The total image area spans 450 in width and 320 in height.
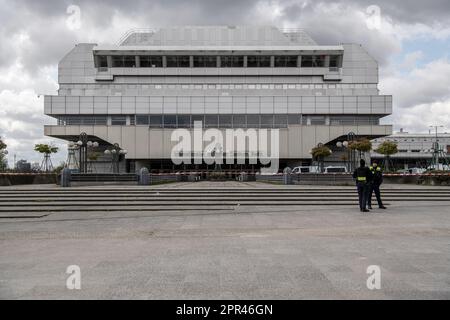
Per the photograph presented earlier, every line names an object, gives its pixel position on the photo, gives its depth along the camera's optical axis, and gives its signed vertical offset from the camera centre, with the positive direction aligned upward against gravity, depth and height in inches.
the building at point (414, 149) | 4298.7 +169.3
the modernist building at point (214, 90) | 2365.9 +454.2
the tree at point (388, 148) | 1764.3 +71.9
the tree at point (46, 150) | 1681.8 +71.1
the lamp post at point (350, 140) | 1506.4 +100.2
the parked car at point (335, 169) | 1559.3 -14.6
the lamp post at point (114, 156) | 1754.4 +55.8
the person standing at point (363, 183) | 579.8 -25.0
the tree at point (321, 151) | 1796.4 +61.3
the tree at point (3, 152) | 1353.0 +68.1
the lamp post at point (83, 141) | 1397.1 +85.7
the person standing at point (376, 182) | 600.7 -24.7
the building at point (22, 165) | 2631.4 +11.2
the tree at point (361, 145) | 1543.1 +76.4
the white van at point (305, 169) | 1779.0 -15.9
